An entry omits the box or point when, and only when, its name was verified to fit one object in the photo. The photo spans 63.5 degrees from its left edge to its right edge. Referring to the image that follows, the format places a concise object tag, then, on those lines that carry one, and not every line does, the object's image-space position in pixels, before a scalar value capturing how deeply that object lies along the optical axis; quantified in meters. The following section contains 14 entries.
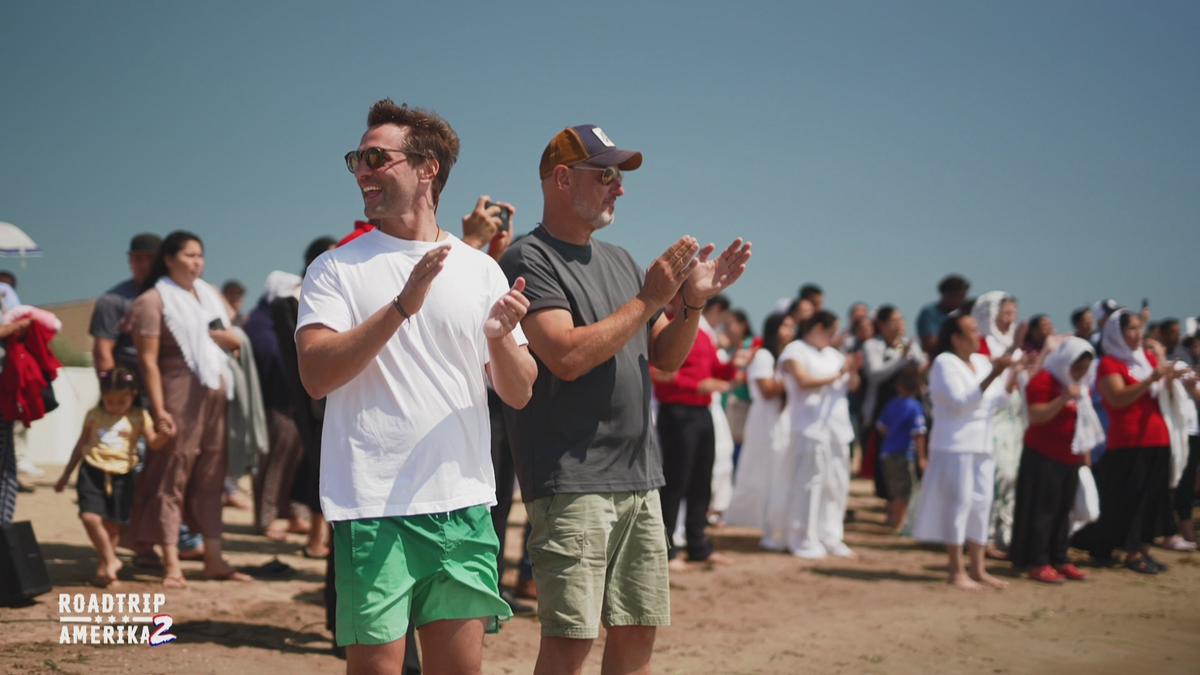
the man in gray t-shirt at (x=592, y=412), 3.04
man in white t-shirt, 2.46
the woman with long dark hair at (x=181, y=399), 5.78
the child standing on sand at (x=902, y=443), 9.45
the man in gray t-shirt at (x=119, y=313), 6.22
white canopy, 6.48
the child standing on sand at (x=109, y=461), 5.68
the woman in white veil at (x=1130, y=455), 7.88
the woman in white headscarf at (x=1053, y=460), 7.27
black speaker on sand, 5.01
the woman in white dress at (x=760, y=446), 8.77
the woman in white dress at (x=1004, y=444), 8.34
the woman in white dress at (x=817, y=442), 8.27
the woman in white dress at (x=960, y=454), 7.04
